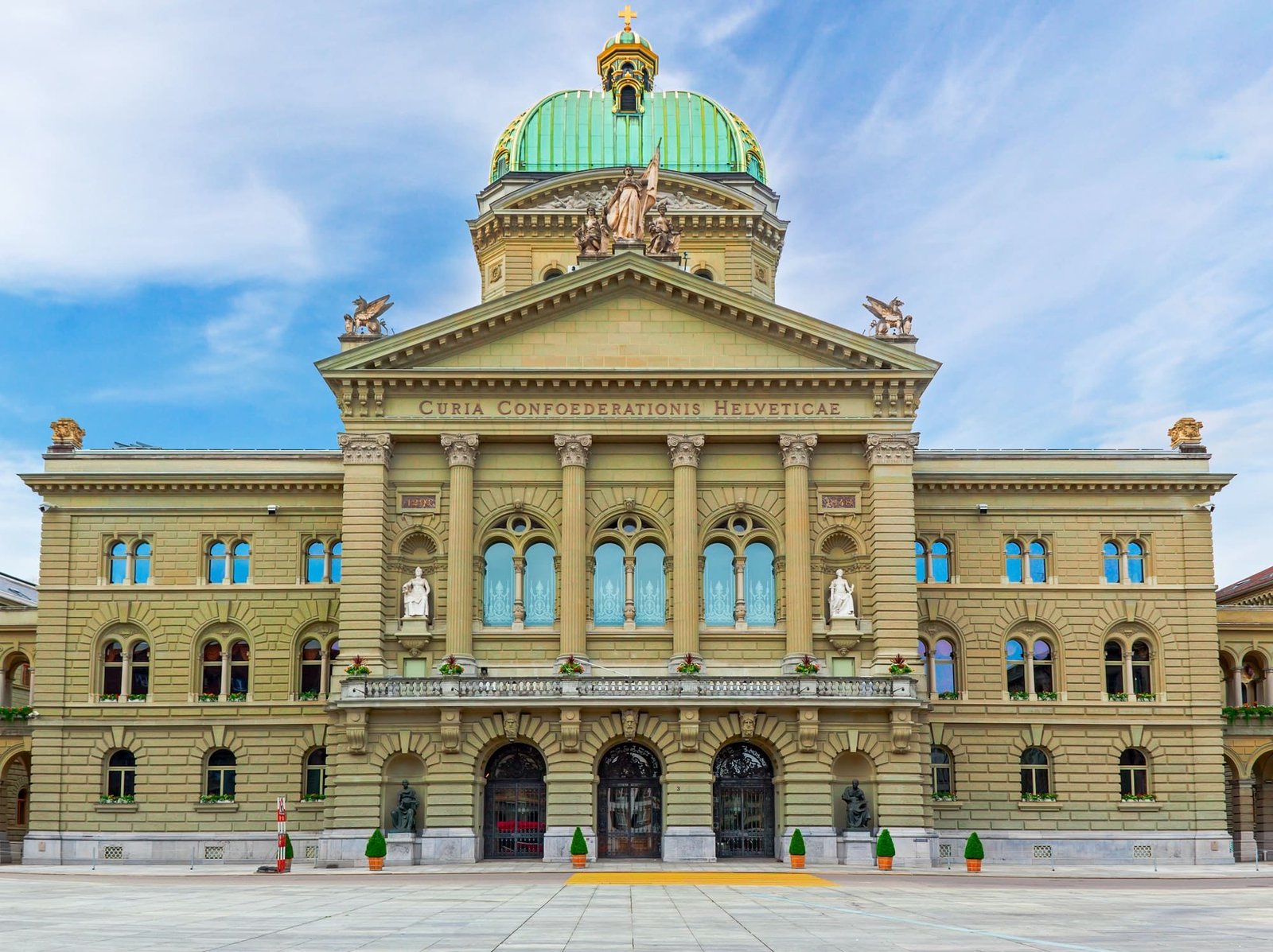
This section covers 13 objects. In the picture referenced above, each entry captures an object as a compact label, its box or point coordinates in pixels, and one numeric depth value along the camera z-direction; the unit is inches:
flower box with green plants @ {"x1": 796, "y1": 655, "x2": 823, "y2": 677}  2167.8
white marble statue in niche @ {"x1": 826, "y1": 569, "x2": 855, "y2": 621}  2245.3
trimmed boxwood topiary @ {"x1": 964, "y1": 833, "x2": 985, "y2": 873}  2021.4
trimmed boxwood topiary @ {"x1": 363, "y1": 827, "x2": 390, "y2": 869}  2027.6
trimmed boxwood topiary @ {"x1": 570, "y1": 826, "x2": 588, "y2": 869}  2030.0
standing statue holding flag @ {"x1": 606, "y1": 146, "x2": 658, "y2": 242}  2397.9
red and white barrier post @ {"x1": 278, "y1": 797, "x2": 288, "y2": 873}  2003.0
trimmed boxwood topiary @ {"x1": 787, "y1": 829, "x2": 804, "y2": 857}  2033.7
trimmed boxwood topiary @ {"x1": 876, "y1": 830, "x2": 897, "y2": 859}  2044.8
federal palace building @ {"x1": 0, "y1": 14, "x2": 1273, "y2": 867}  2156.7
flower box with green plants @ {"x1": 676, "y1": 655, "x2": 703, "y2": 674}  2167.8
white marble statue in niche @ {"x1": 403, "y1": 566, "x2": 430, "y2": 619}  2225.6
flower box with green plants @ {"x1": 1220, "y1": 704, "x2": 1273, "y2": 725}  2516.0
